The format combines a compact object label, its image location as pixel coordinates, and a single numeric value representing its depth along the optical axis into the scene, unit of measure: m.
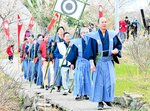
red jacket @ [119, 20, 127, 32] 21.89
